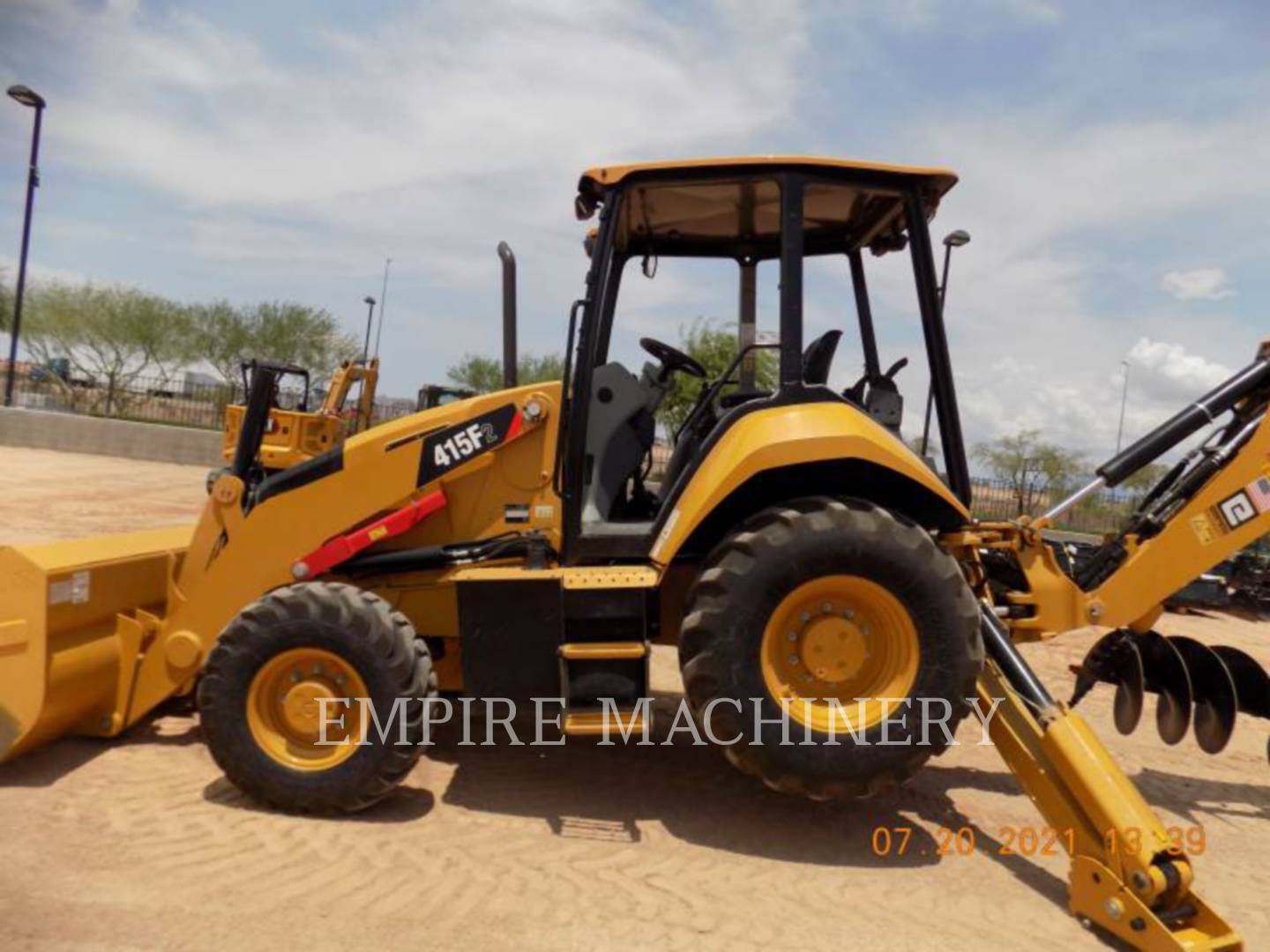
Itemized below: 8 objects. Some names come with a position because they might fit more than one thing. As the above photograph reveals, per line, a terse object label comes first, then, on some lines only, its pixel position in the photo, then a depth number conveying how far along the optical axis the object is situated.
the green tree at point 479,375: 34.41
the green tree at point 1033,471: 19.39
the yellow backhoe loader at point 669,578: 3.52
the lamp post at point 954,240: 12.01
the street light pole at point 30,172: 17.50
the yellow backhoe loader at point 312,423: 13.94
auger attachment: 4.59
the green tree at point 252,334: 36.75
